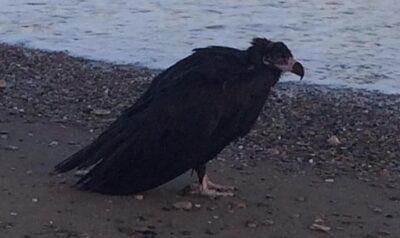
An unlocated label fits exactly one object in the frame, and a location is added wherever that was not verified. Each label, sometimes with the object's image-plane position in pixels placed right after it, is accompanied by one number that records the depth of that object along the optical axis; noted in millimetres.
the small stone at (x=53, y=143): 6906
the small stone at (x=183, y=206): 5793
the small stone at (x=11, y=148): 6687
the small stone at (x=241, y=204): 5854
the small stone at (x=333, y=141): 7223
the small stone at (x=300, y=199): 6000
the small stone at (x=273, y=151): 6930
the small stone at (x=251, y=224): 5548
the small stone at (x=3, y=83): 8617
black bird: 5855
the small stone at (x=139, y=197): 5918
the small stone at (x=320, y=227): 5535
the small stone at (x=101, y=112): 7891
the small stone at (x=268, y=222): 5590
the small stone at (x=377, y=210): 5875
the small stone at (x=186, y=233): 5403
